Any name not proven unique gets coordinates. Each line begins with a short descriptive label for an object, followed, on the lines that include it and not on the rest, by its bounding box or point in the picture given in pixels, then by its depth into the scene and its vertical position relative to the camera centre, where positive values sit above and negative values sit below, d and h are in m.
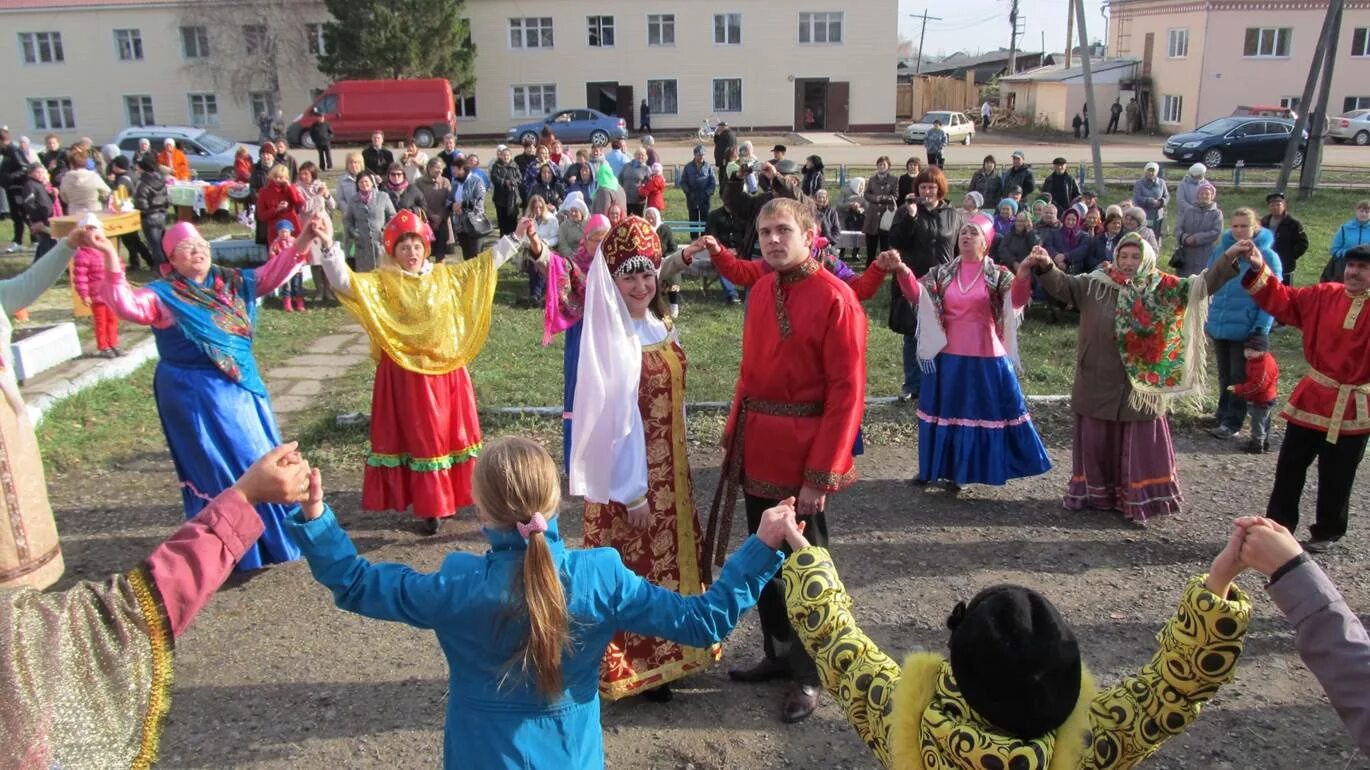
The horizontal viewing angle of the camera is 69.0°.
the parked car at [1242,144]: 25.17 -0.21
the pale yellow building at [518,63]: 36.97 +3.13
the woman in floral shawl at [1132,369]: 5.66 -1.29
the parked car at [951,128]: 32.56 +0.39
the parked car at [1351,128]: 30.28 +0.15
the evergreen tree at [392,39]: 33.69 +3.71
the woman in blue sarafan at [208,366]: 4.82 -1.03
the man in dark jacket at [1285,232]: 10.41 -1.00
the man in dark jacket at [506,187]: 14.80 -0.56
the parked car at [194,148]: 22.16 +0.12
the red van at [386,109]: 31.48 +1.29
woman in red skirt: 5.51 -1.21
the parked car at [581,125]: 32.25 +0.69
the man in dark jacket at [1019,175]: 14.68 -0.52
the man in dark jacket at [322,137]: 24.84 +0.35
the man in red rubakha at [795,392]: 3.67 -0.92
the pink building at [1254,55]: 34.66 +2.74
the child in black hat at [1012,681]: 1.88 -1.12
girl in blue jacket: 2.21 -1.01
